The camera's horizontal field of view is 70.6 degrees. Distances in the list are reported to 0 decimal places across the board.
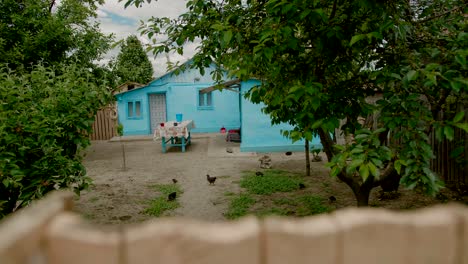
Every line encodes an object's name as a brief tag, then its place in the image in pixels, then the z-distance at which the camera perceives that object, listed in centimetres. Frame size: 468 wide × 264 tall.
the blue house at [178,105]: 1773
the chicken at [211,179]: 738
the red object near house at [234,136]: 1379
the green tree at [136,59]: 2511
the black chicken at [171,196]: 641
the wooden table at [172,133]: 1231
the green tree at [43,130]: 292
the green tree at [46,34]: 854
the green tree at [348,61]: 215
